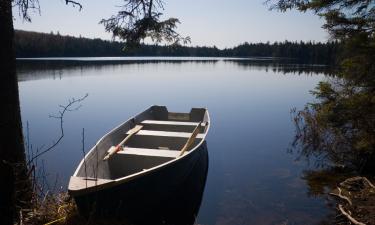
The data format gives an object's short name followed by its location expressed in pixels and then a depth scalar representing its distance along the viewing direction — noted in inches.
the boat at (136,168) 202.5
